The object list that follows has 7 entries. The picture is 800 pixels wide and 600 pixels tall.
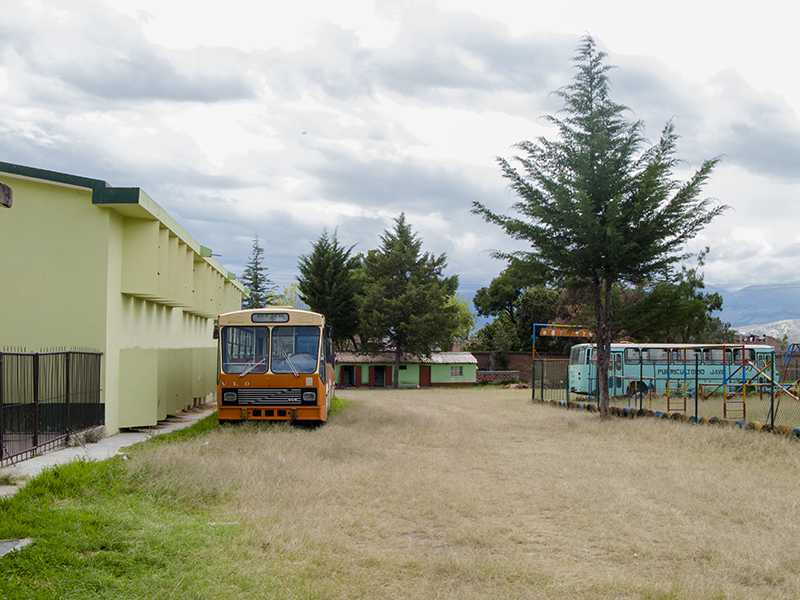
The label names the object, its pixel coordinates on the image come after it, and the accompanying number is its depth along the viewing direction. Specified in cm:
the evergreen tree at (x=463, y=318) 7194
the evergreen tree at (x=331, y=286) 5219
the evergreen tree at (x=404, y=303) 4778
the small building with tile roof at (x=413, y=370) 4988
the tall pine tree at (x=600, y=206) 1833
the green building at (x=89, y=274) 1372
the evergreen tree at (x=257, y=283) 6838
